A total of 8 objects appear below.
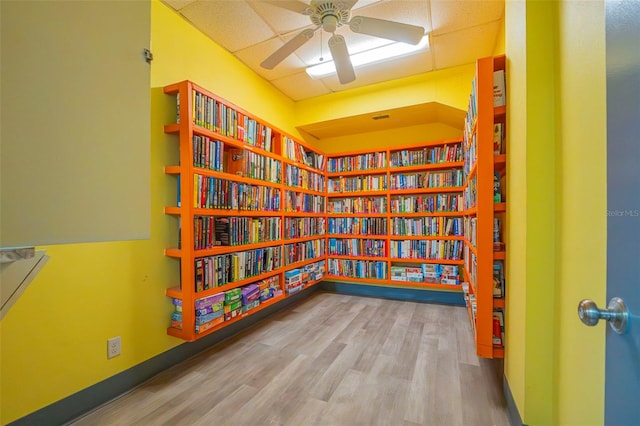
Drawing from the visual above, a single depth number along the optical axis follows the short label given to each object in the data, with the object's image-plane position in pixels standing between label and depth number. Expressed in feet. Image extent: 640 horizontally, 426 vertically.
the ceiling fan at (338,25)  5.26
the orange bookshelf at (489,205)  5.08
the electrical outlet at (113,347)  5.24
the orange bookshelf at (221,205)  6.14
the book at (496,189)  5.22
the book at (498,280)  5.14
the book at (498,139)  5.19
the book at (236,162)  7.75
